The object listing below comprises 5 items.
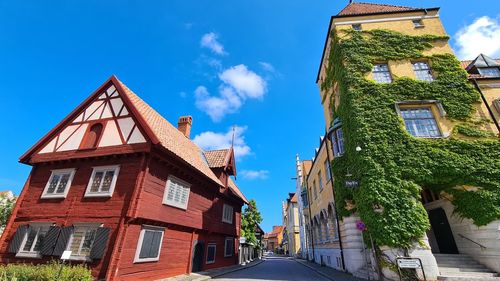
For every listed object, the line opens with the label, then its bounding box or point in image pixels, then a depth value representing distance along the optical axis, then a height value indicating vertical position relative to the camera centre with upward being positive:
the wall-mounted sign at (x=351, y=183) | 11.60 +2.95
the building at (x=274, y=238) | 91.69 +2.06
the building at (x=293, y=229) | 48.04 +3.15
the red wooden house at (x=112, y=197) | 10.38 +2.01
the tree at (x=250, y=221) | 29.12 +2.69
